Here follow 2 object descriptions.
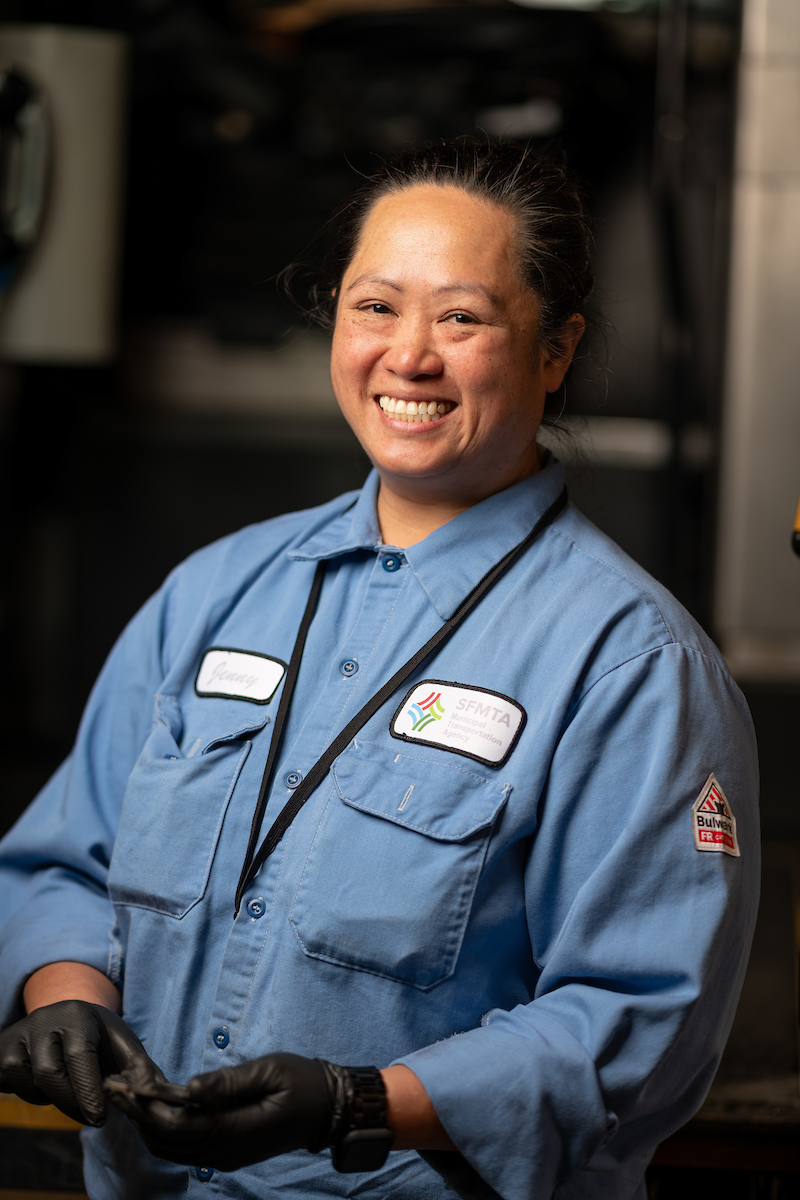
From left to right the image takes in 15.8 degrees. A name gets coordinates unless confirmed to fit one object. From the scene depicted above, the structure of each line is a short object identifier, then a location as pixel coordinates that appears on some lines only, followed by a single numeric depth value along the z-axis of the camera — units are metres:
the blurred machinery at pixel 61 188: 3.60
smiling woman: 1.85
